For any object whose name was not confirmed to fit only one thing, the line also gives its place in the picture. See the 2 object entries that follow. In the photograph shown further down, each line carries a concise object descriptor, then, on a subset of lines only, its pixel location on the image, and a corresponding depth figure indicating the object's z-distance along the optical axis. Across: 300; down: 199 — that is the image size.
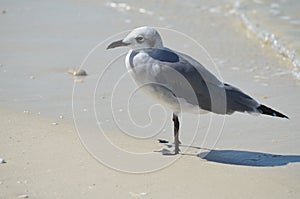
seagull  9.84
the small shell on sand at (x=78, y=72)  13.78
